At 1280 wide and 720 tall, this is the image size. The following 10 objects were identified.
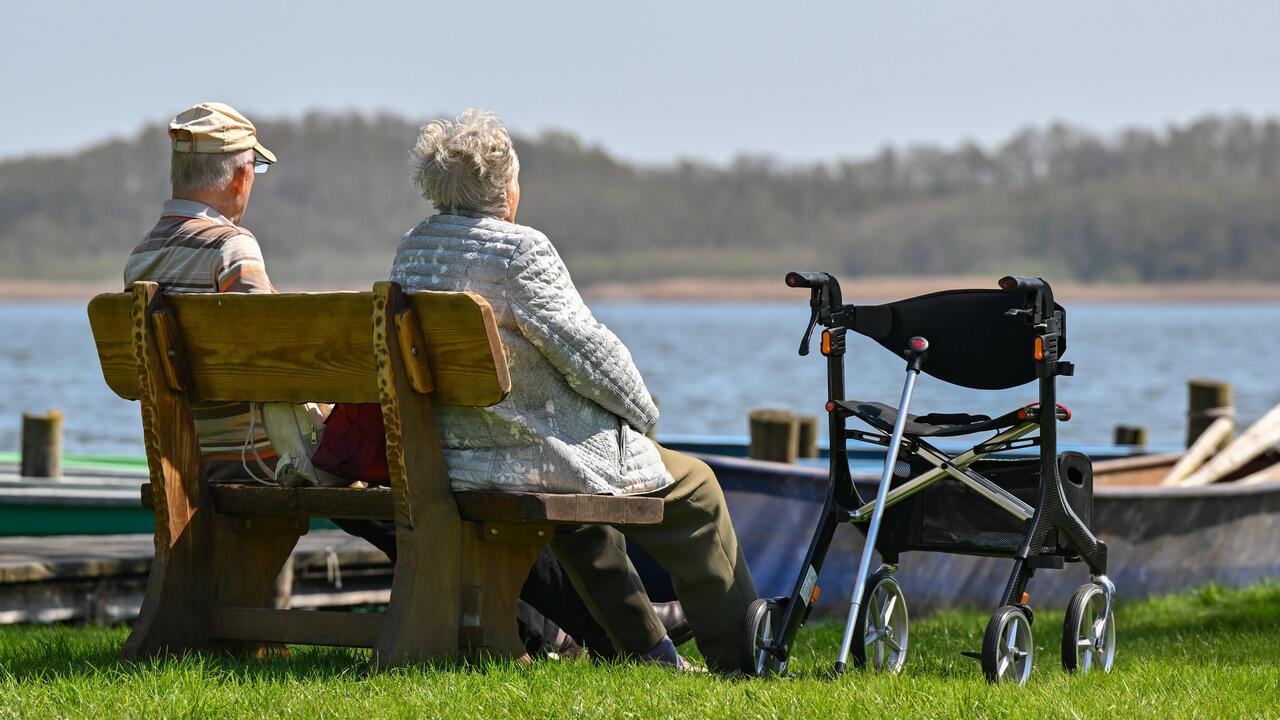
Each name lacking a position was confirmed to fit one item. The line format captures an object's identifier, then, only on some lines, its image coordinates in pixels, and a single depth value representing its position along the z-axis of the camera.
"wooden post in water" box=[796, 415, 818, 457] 26.51
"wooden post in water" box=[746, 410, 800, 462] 23.67
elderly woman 9.39
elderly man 10.09
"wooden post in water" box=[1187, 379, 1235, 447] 29.17
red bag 9.89
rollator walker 9.66
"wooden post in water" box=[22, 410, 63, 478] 24.41
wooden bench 9.17
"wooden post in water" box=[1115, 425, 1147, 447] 31.84
